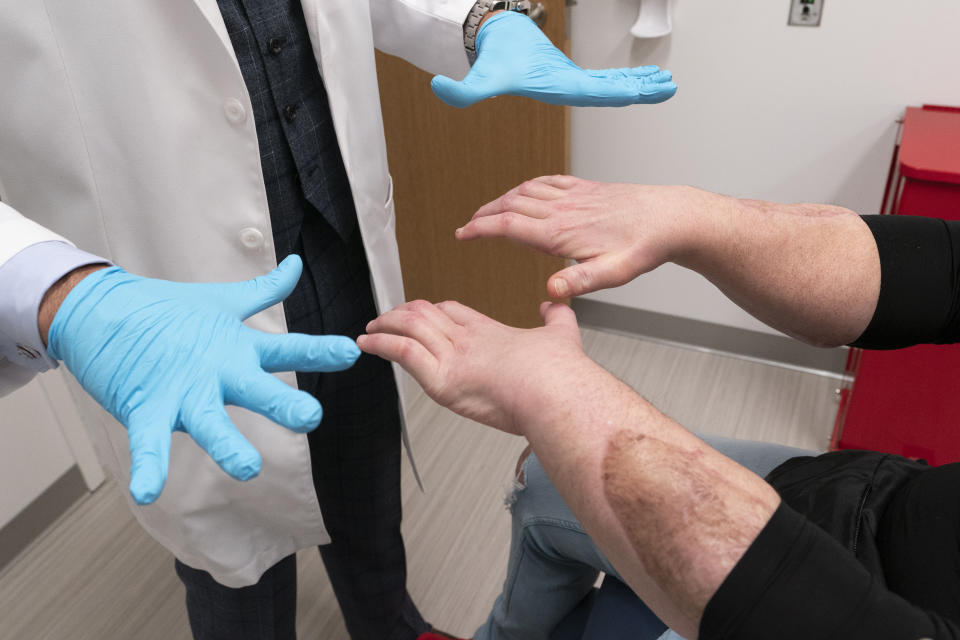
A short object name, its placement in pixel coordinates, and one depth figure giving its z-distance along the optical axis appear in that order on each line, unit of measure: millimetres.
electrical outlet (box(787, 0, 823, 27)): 1655
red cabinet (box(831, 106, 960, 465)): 1372
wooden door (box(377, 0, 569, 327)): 1832
